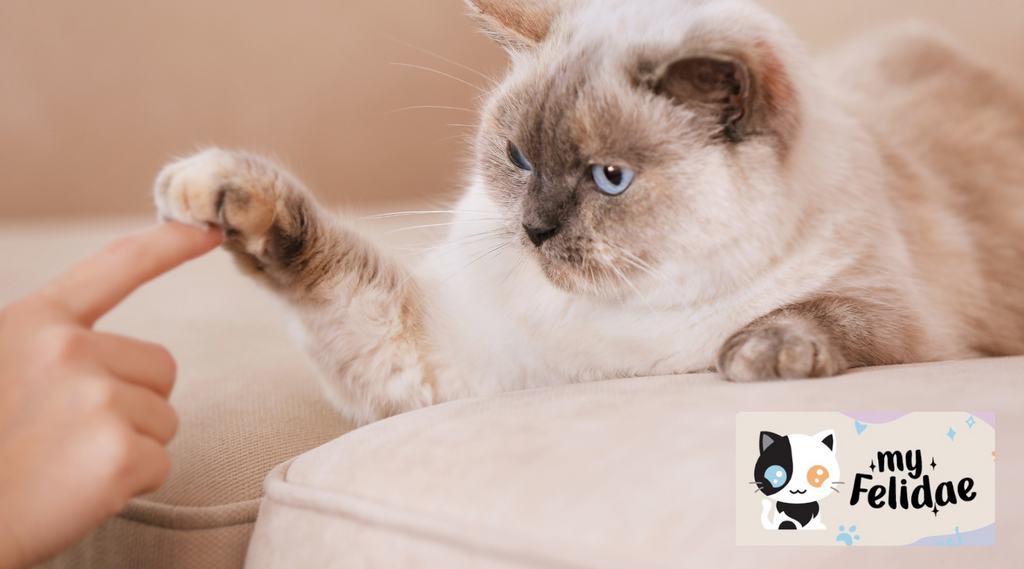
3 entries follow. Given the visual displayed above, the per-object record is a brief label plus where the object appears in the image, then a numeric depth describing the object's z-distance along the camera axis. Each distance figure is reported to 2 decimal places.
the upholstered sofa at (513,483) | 0.65
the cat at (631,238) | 0.76
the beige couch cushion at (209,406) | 0.72
